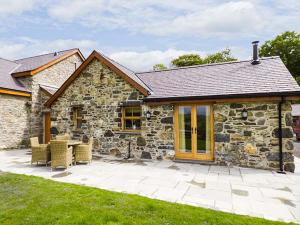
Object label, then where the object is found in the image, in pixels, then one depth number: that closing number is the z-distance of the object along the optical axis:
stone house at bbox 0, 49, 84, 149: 11.84
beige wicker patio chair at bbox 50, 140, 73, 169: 6.91
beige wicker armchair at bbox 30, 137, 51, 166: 7.62
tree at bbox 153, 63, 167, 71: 41.31
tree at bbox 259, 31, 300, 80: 31.81
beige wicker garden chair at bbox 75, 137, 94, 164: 7.88
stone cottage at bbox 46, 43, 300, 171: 7.04
